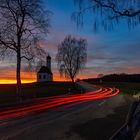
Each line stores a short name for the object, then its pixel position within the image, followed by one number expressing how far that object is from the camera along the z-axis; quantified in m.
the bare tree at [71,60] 39.95
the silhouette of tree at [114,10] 4.70
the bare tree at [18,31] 16.85
